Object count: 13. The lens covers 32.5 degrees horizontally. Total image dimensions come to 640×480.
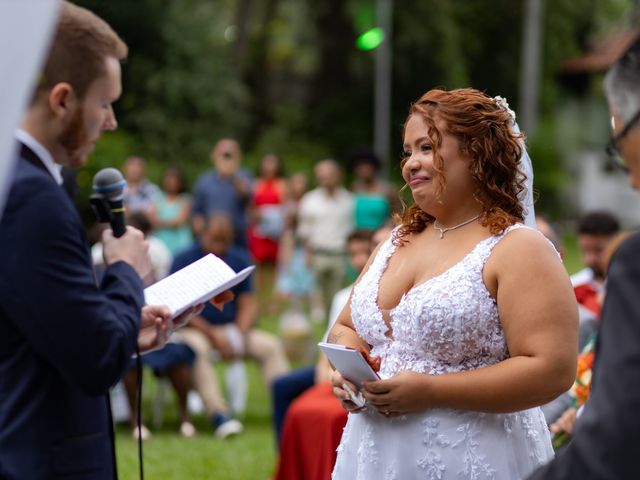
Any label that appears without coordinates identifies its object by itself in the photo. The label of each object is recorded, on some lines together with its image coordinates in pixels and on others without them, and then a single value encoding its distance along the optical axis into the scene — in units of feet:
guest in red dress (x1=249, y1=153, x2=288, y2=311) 54.70
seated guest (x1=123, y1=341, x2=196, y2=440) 30.48
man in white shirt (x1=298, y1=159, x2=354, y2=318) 45.19
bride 11.00
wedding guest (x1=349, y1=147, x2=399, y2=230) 43.04
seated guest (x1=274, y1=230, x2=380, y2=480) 21.02
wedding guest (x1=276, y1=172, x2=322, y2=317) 48.21
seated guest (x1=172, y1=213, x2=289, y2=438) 30.86
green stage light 54.70
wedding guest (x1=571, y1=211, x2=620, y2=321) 23.27
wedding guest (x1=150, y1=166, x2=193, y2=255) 45.06
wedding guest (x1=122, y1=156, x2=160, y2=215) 44.60
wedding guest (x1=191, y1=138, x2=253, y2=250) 41.32
